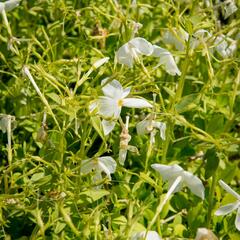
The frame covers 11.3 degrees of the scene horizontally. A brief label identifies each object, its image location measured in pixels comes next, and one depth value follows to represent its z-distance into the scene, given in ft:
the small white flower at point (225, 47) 2.79
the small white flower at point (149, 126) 2.54
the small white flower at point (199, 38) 2.57
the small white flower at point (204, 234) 2.33
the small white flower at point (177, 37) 2.60
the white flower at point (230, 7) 2.82
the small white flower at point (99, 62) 2.50
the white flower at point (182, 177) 2.47
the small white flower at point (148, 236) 2.38
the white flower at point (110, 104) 2.43
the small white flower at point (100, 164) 2.47
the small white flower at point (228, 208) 2.45
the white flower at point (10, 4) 2.65
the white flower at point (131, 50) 2.55
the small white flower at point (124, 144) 2.45
